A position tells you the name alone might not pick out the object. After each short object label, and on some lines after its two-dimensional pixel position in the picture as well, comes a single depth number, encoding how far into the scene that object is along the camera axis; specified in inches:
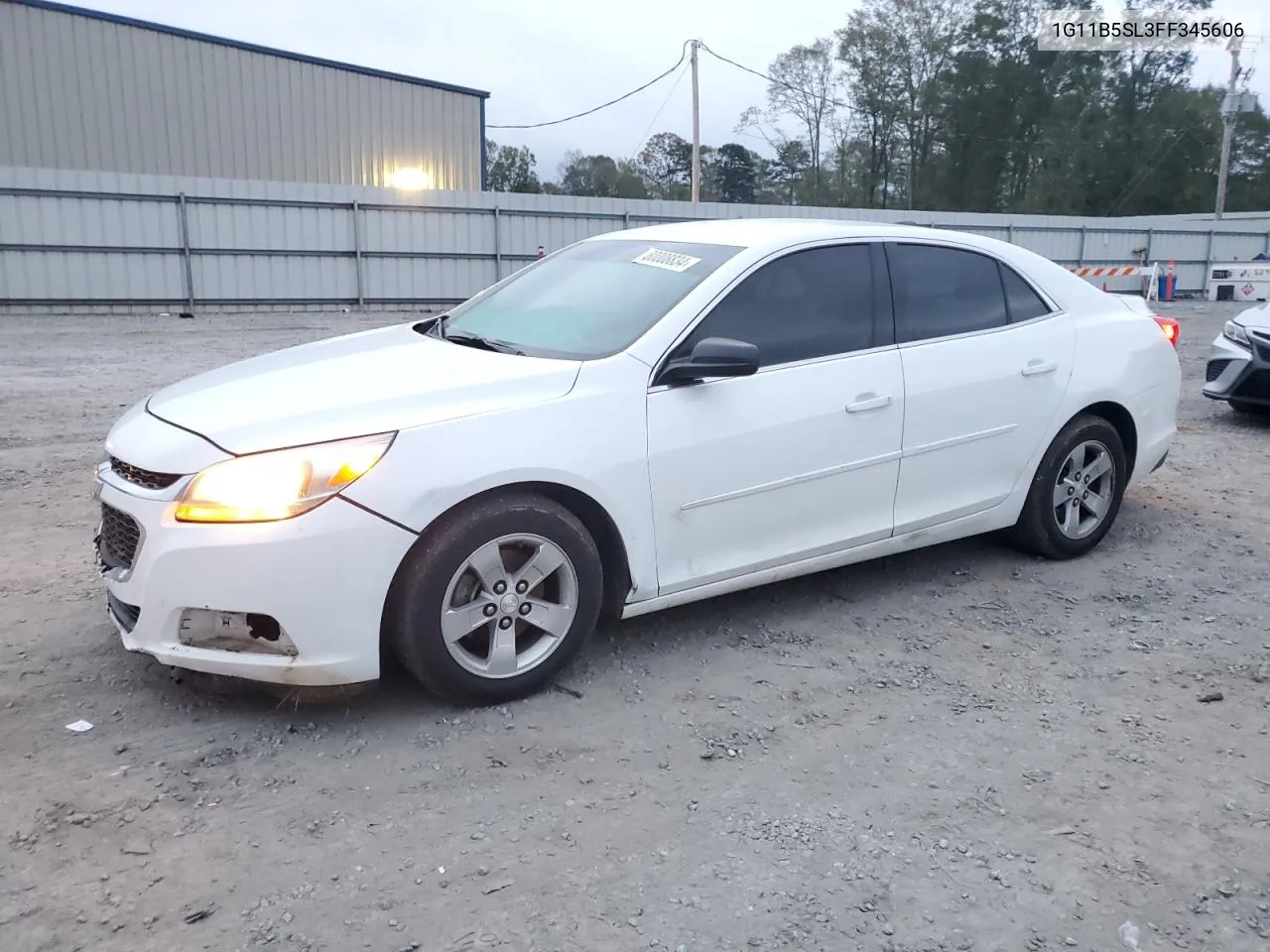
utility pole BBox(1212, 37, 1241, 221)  1353.3
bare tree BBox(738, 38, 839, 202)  2201.0
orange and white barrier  866.1
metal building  906.1
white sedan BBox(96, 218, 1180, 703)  123.6
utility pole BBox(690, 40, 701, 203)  1330.0
